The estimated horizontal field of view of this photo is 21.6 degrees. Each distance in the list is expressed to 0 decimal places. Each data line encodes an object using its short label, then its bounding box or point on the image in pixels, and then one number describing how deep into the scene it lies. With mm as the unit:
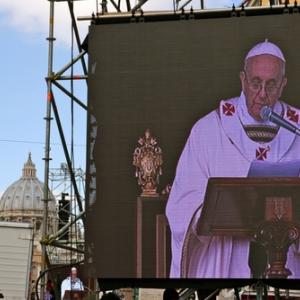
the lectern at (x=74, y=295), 13984
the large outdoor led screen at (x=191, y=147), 10391
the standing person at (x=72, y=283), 13336
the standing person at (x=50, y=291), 12864
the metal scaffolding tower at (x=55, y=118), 11773
